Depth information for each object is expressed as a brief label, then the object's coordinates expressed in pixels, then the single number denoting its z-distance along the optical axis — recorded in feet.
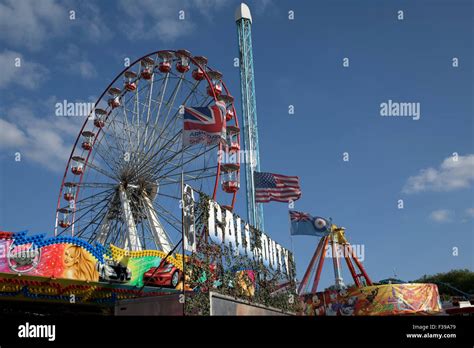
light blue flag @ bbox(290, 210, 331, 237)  104.99
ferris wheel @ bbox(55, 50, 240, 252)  90.02
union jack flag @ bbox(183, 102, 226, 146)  79.00
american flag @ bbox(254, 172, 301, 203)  90.99
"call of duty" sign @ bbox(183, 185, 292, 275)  50.08
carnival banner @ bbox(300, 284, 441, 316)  101.71
